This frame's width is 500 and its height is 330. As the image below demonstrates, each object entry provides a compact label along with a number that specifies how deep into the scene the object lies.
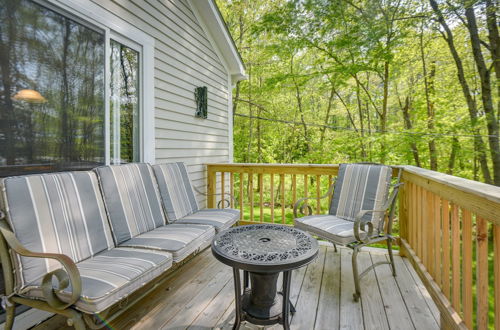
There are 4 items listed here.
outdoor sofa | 1.37
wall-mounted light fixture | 4.15
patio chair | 2.38
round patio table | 1.49
